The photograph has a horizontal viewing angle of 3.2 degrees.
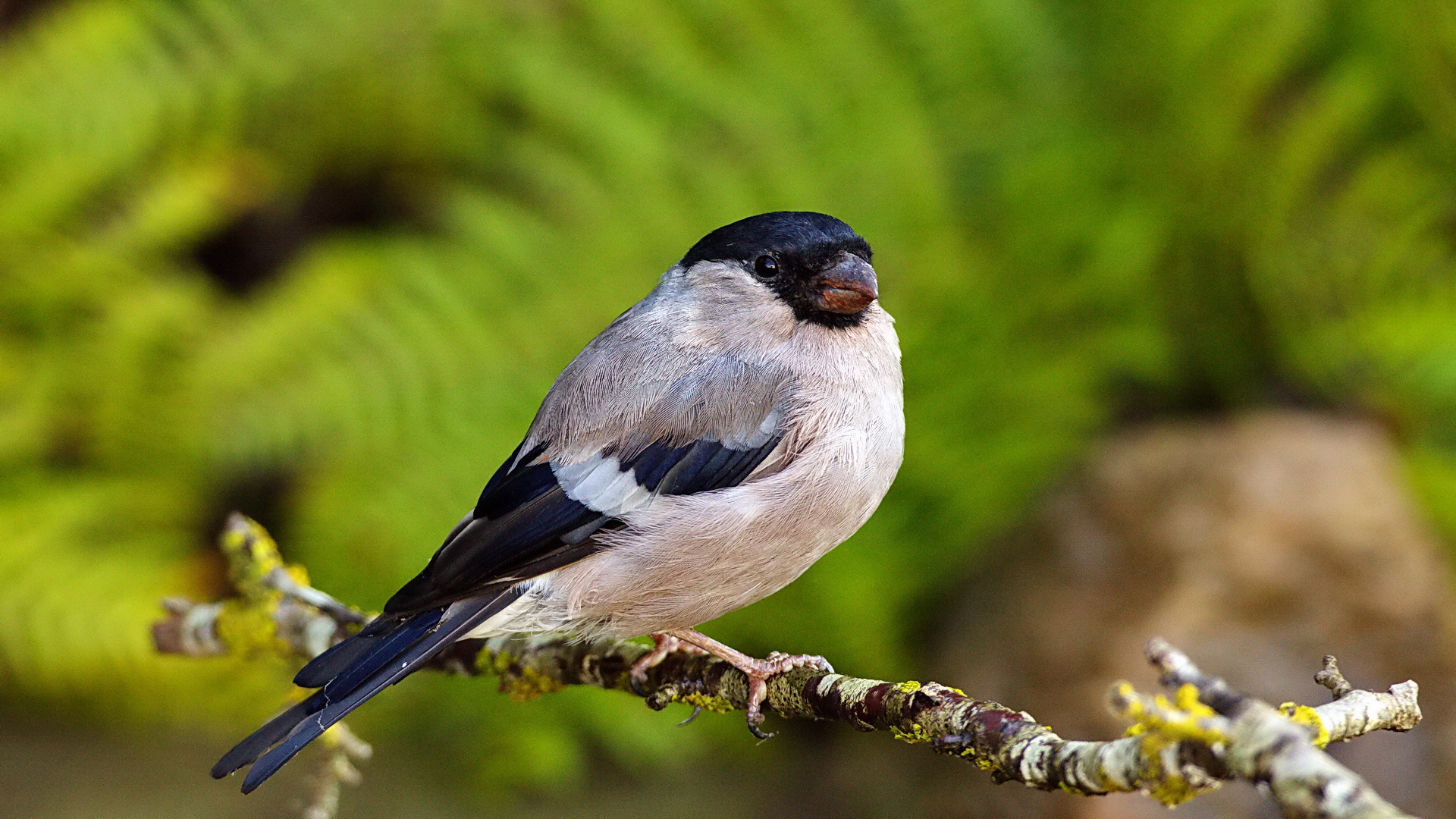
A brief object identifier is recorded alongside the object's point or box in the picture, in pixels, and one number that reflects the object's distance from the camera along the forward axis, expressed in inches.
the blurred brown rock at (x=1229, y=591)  200.7
